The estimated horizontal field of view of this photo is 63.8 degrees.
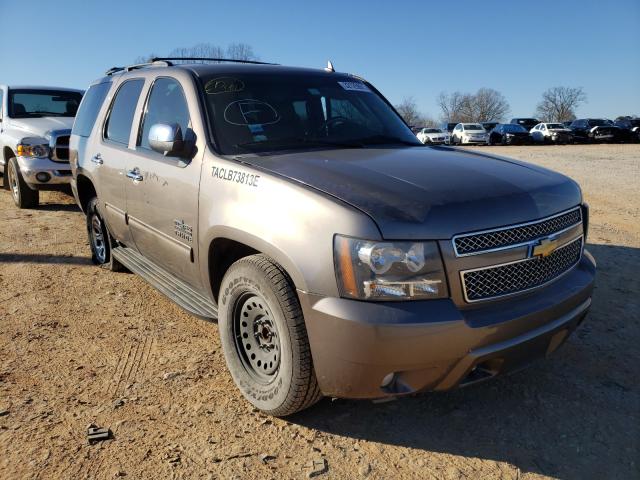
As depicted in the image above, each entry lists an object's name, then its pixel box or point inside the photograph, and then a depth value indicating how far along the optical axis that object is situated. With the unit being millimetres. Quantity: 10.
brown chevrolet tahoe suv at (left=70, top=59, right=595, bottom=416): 2166
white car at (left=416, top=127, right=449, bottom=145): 33094
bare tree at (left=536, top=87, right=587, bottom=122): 94125
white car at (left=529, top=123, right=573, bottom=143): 33844
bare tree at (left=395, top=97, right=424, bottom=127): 94012
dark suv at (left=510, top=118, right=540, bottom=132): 40375
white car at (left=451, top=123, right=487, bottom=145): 34156
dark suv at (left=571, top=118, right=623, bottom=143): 32406
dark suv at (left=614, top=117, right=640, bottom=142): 32375
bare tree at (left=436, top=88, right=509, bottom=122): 98125
